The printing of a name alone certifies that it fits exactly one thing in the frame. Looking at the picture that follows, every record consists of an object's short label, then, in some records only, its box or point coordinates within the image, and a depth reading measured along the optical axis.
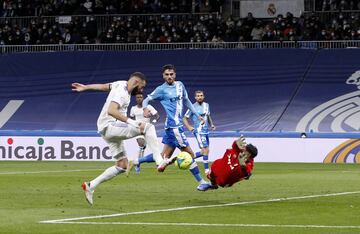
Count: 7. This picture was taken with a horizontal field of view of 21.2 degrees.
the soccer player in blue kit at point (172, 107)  19.80
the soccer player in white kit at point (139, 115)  28.81
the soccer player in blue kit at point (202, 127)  26.97
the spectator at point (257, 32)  42.19
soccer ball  16.28
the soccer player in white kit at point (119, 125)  15.81
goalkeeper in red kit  16.44
